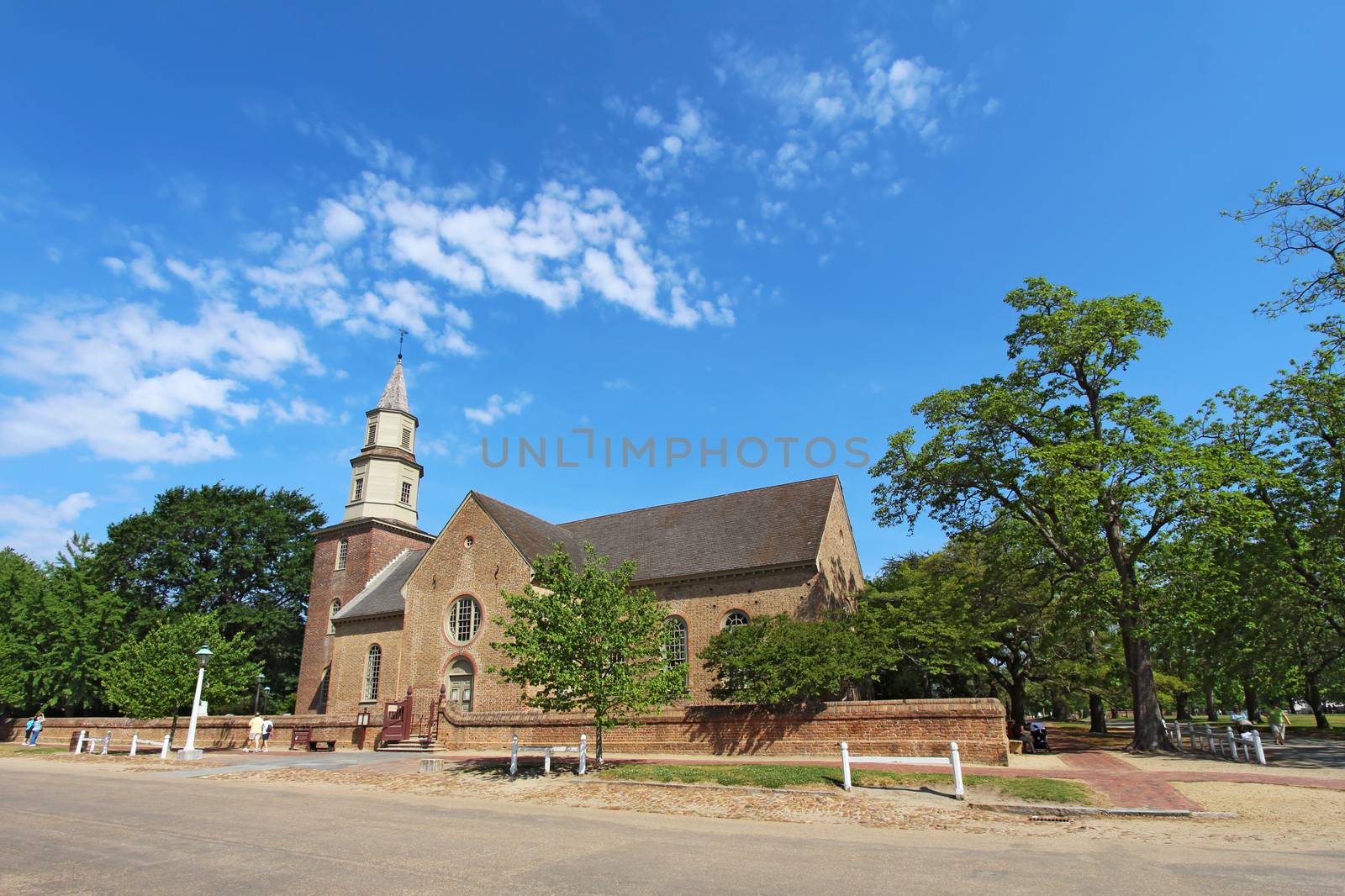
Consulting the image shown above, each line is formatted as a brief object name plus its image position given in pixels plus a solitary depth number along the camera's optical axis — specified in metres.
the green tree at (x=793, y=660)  21.92
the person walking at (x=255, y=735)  28.39
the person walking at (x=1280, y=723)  25.25
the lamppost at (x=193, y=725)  25.34
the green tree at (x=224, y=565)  49.34
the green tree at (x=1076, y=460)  22.53
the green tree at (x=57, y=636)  38.09
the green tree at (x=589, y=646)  19.19
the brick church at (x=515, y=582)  29.95
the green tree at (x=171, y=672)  28.97
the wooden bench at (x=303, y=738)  28.52
